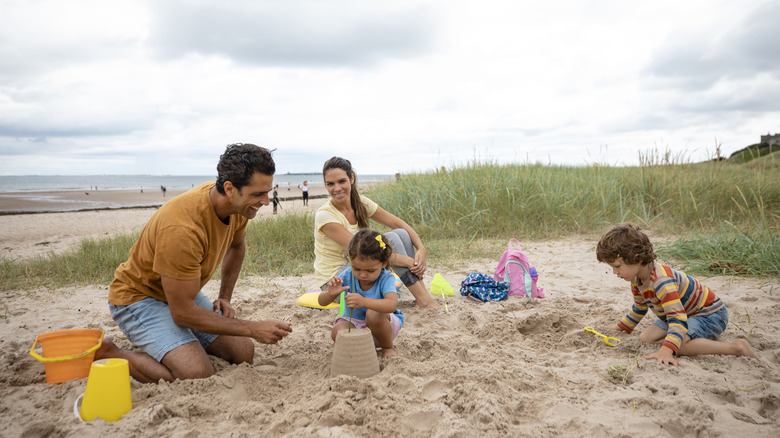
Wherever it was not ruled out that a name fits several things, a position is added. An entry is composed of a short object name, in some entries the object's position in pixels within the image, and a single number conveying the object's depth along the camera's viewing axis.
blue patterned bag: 3.99
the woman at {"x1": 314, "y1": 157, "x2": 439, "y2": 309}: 3.61
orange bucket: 2.41
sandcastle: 2.41
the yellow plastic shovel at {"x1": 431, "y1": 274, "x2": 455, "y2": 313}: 4.23
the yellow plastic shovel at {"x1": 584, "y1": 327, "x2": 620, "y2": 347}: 2.82
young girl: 2.52
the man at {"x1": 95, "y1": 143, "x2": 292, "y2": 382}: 2.42
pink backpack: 4.03
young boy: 2.49
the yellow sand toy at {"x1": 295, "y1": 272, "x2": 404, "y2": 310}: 3.90
